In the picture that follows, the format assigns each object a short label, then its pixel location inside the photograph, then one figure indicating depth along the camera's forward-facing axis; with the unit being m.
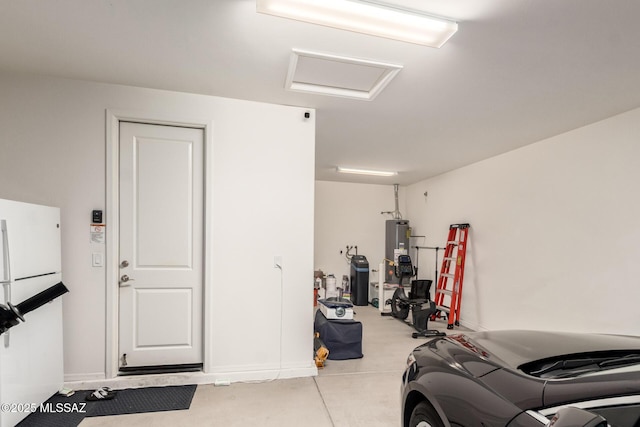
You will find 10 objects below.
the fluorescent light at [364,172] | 5.92
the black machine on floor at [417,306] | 4.68
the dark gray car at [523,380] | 0.91
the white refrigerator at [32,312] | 2.08
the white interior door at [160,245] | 2.88
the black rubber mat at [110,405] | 2.28
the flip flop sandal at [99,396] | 2.54
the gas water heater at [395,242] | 6.75
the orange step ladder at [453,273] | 5.19
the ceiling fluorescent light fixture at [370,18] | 1.65
